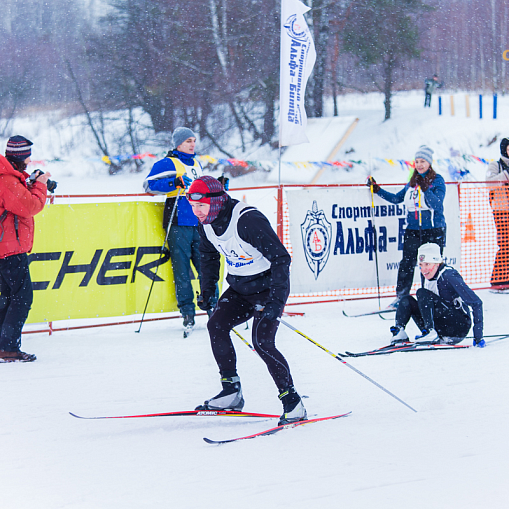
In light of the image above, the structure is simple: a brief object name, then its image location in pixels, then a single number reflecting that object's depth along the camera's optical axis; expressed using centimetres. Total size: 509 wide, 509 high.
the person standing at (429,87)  5369
